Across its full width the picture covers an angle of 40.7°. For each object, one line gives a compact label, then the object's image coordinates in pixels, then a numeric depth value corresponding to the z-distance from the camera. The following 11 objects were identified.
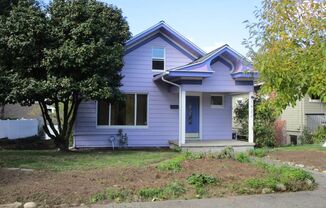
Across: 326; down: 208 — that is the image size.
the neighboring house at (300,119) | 28.88
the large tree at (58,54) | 15.85
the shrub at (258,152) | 17.36
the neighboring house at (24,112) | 43.72
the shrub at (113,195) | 8.88
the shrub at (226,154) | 13.49
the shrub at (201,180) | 10.06
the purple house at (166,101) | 19.88
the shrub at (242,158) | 13.25
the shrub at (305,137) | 26.07
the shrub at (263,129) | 21.88
